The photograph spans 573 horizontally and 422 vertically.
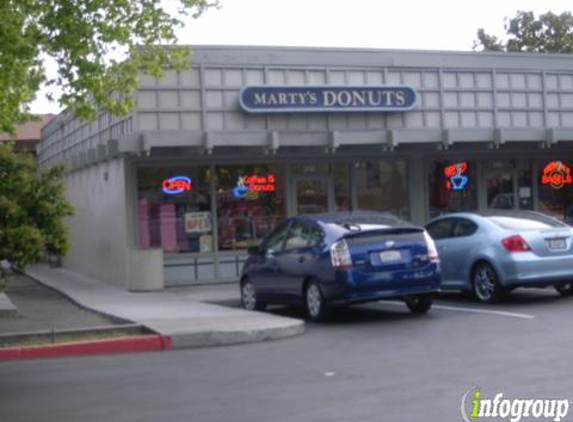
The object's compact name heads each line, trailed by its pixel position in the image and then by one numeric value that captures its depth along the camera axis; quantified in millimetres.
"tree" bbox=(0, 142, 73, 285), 11977
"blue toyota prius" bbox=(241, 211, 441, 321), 12445
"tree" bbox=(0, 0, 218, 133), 12289
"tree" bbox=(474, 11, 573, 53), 42656
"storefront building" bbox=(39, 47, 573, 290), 18109
